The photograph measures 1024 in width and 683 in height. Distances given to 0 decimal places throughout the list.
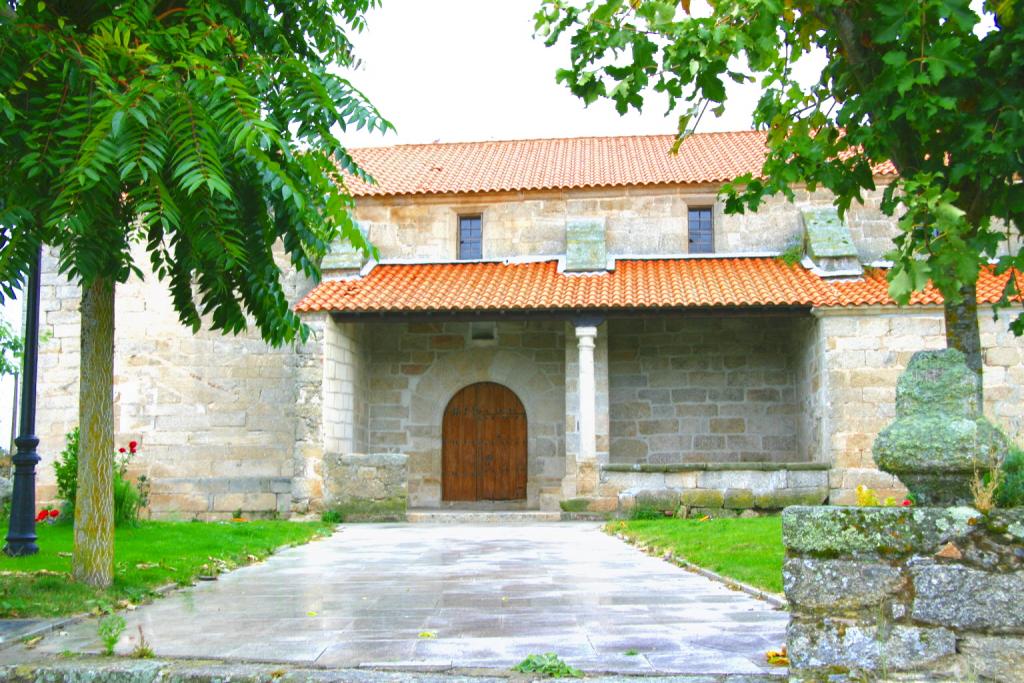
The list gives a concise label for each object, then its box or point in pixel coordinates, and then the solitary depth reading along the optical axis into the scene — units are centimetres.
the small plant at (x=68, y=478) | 1236
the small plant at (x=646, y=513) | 1339
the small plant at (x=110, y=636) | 443
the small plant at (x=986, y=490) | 367
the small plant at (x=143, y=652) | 440
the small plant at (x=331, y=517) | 1397
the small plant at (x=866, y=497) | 538
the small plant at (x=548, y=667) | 398
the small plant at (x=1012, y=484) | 380
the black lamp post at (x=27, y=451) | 786
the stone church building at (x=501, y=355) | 1452
